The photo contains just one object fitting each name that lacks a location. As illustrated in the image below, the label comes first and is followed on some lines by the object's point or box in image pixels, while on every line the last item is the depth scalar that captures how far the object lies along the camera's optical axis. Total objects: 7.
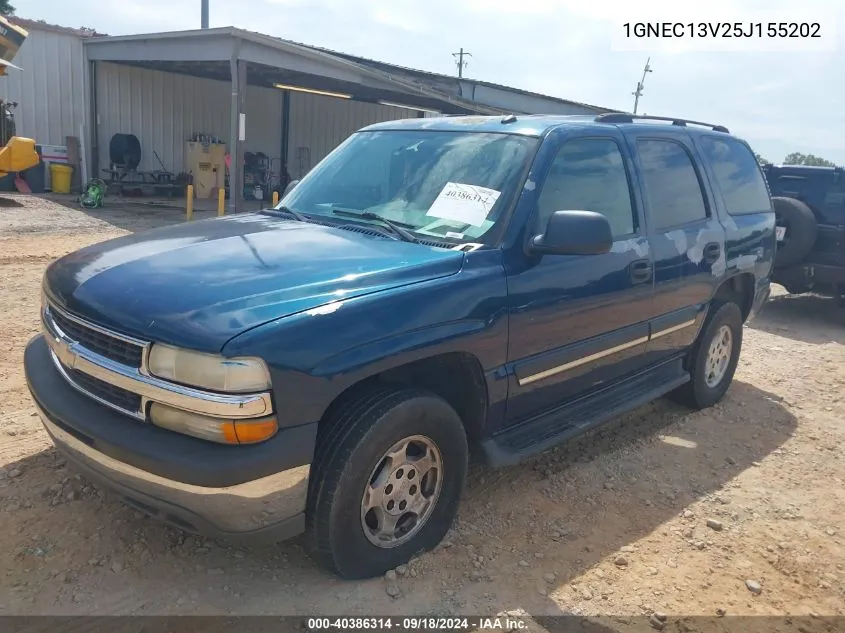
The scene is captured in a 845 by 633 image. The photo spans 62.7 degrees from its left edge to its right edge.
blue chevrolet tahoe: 2.39
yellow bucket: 18.11
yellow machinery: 13.31
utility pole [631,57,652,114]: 47.22
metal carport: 13.93
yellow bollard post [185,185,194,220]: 14.27
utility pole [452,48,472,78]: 51.84
